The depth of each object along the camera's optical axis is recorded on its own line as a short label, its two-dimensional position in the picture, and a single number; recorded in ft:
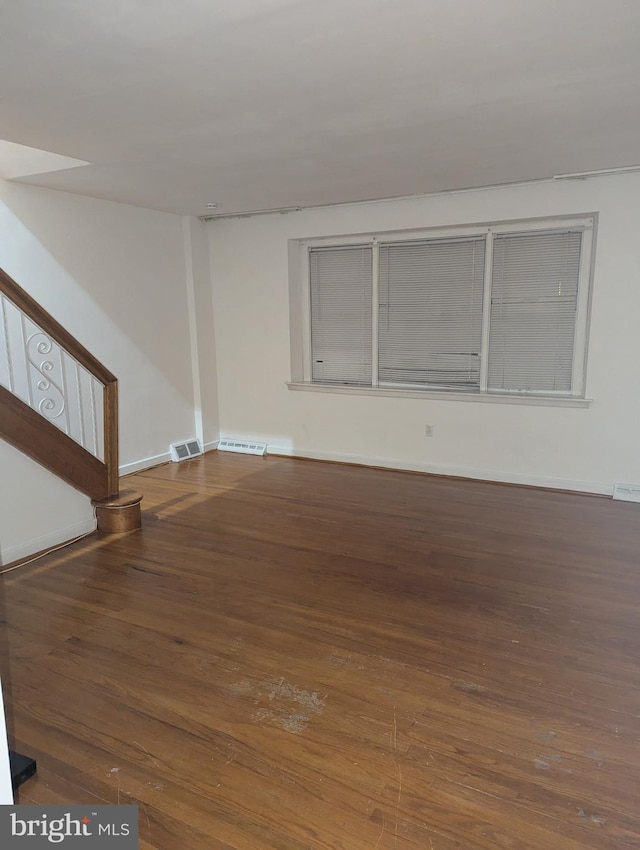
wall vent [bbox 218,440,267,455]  21.08
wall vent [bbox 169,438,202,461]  20.06
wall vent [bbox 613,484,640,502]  15.40
